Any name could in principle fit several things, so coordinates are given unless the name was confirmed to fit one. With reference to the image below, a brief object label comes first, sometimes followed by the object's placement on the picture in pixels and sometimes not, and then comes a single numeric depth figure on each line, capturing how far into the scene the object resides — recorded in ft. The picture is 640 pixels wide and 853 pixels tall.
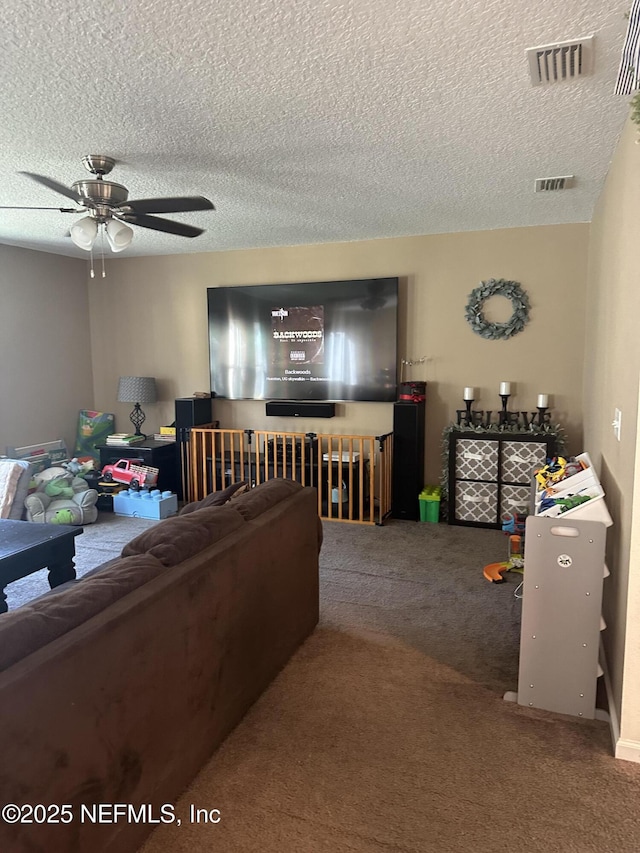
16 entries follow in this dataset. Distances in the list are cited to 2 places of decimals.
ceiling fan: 9.55
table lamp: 19.66
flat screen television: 17.56
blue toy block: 17.06
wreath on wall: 16.14
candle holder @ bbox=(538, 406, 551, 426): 15.84
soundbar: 18.40
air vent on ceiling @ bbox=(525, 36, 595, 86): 6.55
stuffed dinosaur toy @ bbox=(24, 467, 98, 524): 15.64
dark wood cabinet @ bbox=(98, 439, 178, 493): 18.49
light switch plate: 8.00
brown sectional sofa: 4.36
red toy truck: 17.78
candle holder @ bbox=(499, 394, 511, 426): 16.15
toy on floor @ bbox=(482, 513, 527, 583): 12.45
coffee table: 9.23
